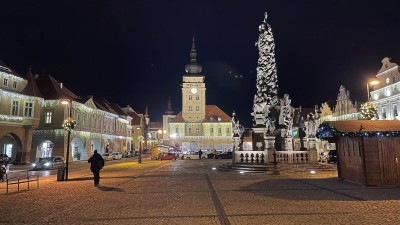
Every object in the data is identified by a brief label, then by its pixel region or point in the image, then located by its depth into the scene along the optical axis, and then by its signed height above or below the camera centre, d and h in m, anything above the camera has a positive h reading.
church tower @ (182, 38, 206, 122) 91.25 +15.53
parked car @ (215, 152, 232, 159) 55.91 -1.33
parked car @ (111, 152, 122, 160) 55.03 -1.14
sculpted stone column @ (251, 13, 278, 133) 29.77 +6.48
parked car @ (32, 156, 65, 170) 32.09 -1.47
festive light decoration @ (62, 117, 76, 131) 23.16 +1.83
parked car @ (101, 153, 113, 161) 51.50 -1.36
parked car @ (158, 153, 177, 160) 53.77 -1.37
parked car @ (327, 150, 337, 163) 38.16 -1.24
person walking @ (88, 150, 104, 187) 16.92 -0.84
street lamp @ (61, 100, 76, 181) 23.12 +1.83
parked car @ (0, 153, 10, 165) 31.99 -0.85
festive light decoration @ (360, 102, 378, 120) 22.23 +2.54
